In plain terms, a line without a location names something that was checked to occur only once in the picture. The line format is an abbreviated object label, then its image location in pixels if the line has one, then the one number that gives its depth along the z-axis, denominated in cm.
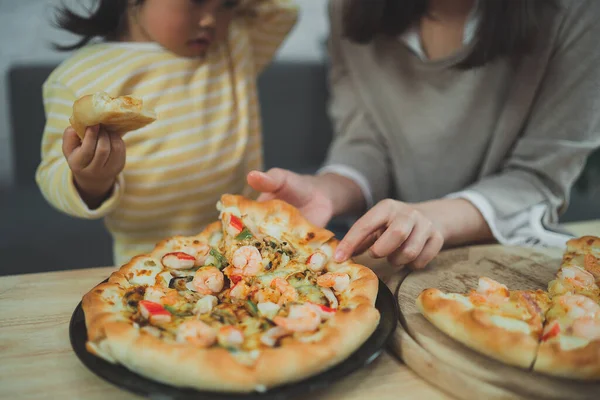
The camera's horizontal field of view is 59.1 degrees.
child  126
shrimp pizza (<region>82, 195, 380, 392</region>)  67
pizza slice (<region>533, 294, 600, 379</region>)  71
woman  127
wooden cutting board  71
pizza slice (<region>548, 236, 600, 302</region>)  92
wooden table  73
